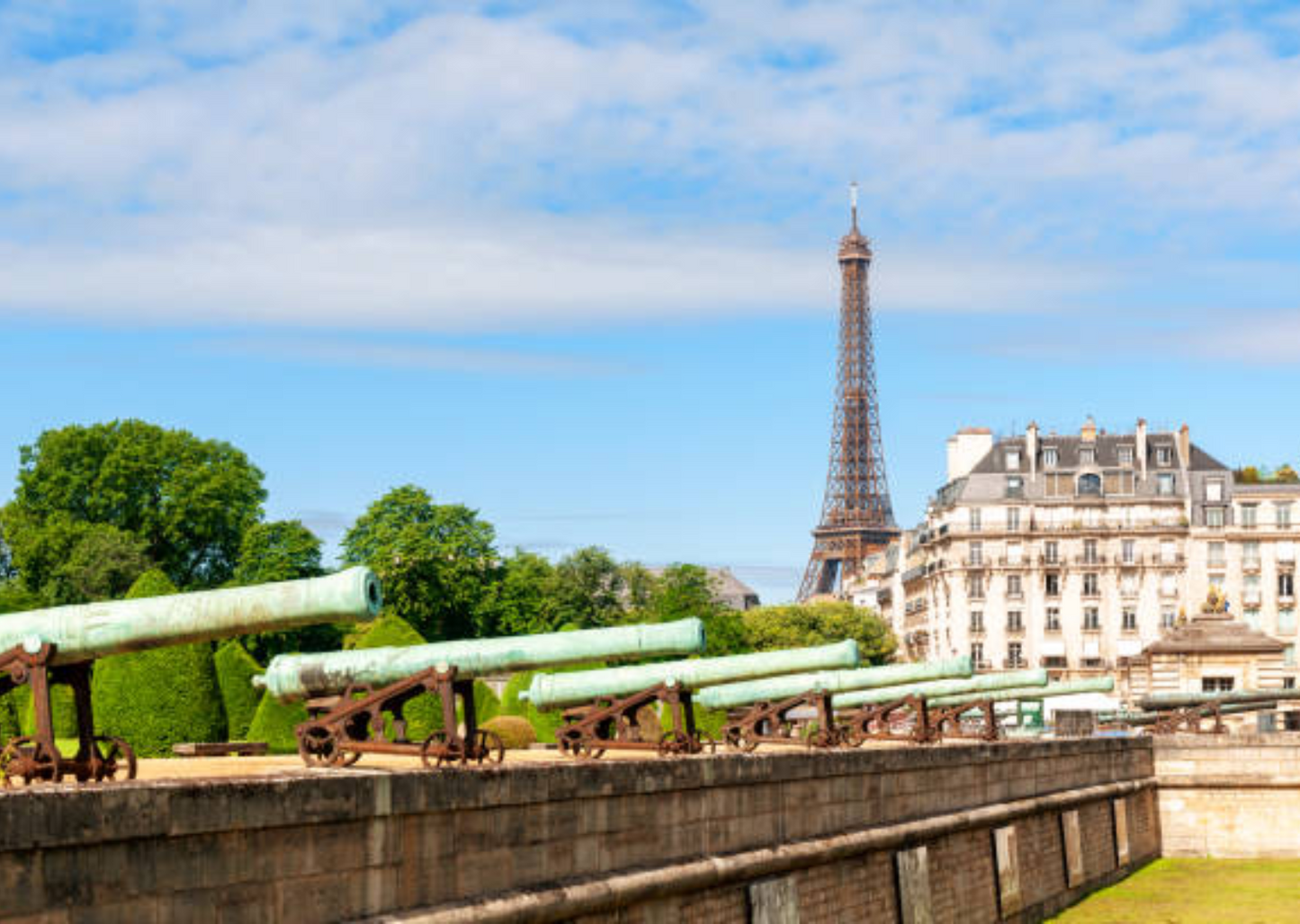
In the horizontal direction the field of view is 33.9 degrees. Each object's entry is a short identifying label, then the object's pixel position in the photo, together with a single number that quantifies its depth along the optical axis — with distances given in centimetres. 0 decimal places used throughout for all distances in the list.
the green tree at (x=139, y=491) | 7194
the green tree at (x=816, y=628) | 11150
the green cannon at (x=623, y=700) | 2264
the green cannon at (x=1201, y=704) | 5059
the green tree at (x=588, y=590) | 8806
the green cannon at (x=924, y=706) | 3516
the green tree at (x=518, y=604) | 7681
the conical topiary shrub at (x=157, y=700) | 3591
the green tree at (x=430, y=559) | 7531
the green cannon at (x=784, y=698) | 3022
